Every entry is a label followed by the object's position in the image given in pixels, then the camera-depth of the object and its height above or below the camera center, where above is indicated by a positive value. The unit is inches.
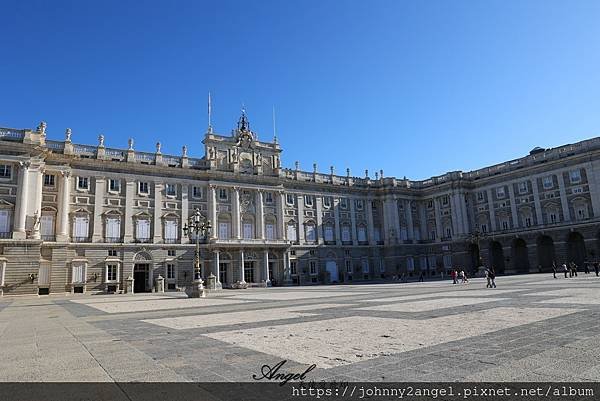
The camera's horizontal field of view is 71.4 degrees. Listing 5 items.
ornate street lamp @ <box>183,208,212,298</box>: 1191.6 -29.2
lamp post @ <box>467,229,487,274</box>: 2375.0 +139.7
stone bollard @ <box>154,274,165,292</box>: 1819.6 -23.5
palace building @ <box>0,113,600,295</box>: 1689.2 +281.7
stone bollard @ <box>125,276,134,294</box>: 1787.6 -25.1
